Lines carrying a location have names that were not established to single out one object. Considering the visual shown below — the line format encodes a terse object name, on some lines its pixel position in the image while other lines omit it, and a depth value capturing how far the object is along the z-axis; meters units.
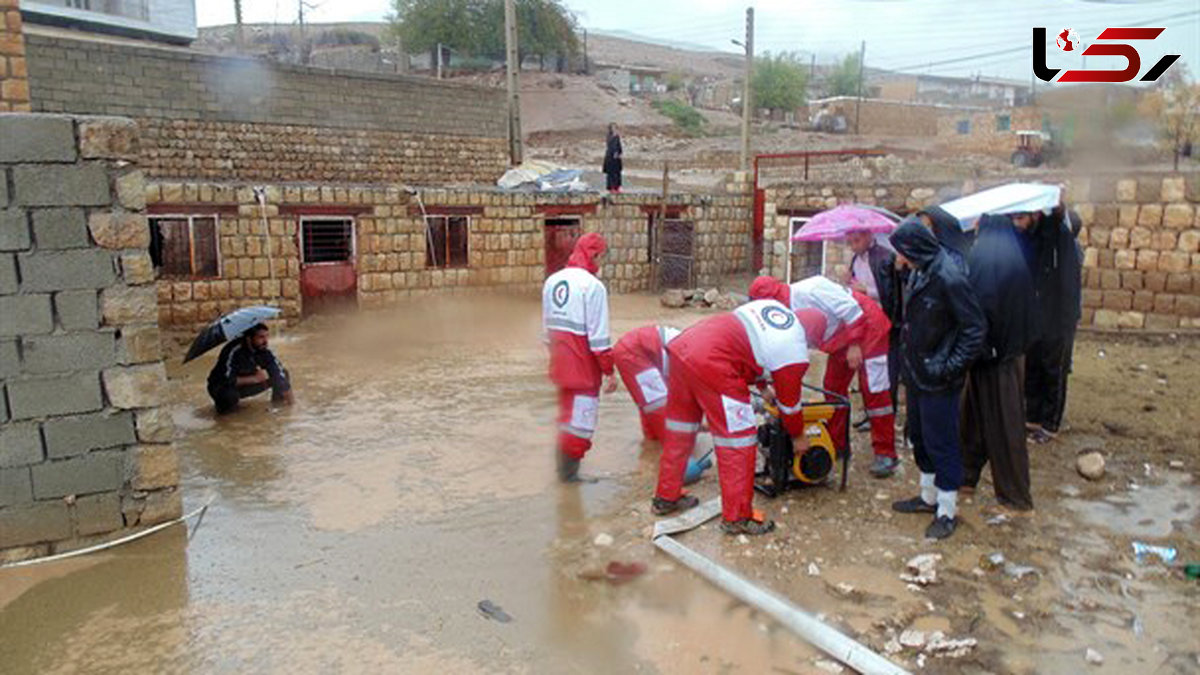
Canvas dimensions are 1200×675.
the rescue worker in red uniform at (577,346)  5.83
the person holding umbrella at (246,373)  8.12
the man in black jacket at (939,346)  4.71
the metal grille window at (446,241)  14.50
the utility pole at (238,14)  32.44
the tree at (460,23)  37.97
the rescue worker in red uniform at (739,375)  4.80
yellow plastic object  5.41
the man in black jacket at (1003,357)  4.95
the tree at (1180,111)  13.79
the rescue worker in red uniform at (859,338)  5.88
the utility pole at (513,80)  18.47
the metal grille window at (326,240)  13.25
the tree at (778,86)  45.66
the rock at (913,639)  3.75
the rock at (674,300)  15.79
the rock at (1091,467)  5.74
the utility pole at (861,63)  52.42
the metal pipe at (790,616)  3.58
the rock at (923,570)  4.37
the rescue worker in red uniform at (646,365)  6.18
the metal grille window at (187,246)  11.85
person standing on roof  17.47
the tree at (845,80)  57.00
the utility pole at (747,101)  22.27
